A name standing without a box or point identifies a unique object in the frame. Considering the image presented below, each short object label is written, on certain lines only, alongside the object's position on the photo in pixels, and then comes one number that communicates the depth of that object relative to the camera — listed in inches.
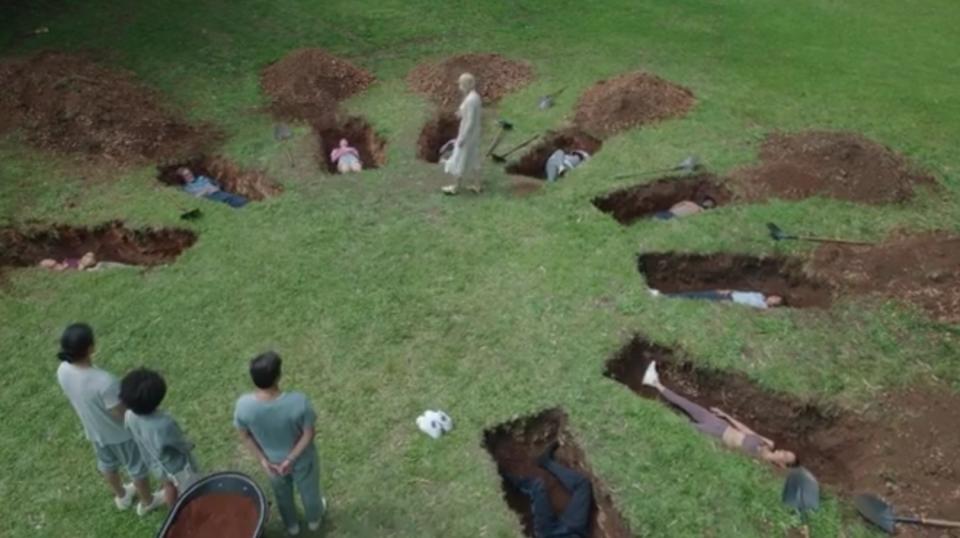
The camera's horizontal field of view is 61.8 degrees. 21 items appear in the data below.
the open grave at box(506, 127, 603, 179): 547.8
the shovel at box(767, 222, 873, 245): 454.2
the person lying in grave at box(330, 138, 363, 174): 537.6
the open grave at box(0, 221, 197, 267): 462.6
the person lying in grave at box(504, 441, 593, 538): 304.0
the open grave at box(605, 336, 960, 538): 320.2
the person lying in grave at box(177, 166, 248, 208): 502.6
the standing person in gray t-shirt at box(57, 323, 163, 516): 256.5
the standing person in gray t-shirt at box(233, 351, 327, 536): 244.7
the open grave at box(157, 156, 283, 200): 514.0
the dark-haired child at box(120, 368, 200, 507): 246.4
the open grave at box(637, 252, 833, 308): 446.0
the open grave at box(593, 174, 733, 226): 502.6
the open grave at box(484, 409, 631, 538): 325.8
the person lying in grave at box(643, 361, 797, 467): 328.8
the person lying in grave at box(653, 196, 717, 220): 488.1
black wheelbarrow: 250.4
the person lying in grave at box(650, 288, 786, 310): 418.9
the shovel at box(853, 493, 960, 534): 298.7
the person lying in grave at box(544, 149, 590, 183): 531.8
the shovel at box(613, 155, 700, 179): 514.6
